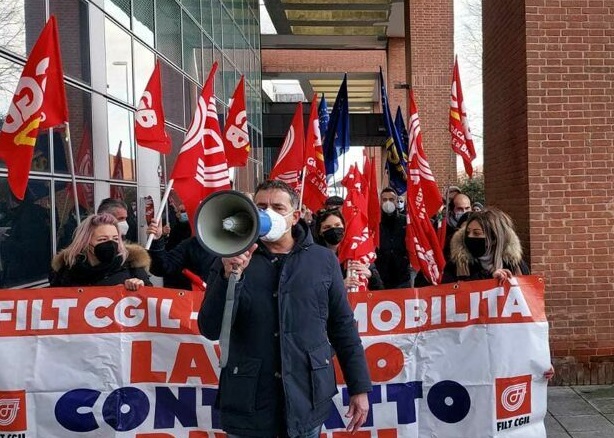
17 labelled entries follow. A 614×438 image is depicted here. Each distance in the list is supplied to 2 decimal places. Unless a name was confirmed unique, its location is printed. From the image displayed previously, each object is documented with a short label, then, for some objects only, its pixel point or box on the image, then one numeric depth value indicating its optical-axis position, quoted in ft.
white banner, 13.85
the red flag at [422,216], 21.26
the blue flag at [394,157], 35.99
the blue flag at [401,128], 41.11
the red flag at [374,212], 24.78
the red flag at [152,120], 20.51
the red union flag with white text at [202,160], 19.27
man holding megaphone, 9.66
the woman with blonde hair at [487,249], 15.58
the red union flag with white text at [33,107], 14.90
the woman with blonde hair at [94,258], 14.35
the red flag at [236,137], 25.32
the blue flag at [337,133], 34.22
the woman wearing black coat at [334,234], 17.88
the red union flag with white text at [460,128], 27.17
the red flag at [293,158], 26.61
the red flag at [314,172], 27.32
